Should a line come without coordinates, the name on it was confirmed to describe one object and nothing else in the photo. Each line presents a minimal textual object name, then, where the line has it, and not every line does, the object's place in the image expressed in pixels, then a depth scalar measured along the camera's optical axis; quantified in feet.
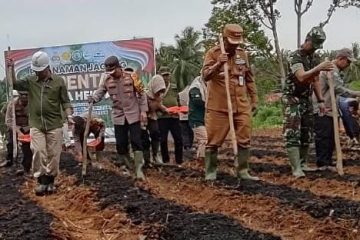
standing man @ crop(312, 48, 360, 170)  32.40
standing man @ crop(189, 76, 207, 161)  37.28
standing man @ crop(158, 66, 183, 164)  40.81
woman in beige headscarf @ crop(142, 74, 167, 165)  39.04
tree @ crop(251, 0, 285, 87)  91.61
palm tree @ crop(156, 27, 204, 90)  141.38
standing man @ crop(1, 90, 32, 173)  41.74
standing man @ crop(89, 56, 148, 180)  33.30
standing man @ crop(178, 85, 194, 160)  51.44
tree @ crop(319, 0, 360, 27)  89.86
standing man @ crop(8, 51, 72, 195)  31.07
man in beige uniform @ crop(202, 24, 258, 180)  28.78
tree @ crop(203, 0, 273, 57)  91.56
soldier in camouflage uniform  29.60
